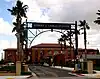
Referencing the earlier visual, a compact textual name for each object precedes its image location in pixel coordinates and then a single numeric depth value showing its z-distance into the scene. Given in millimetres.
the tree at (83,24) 54201
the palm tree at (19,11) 40414
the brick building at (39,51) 101579
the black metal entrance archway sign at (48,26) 30638
